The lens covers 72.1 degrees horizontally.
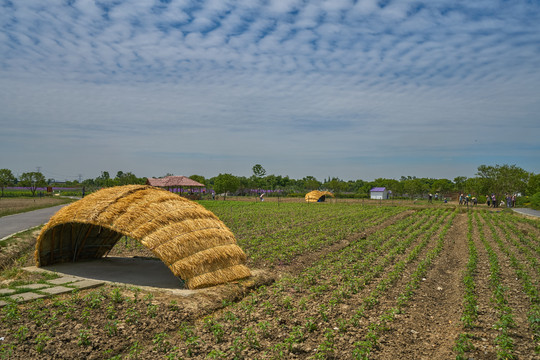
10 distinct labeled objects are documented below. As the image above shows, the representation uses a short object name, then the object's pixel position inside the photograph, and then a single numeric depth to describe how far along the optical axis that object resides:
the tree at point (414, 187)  74.76
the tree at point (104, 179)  86.97
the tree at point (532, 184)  49.47
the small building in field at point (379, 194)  69.94
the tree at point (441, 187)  82.22
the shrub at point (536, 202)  35.81
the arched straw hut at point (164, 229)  8.10
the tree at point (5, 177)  59.19
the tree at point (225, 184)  64.94
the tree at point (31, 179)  65.12
